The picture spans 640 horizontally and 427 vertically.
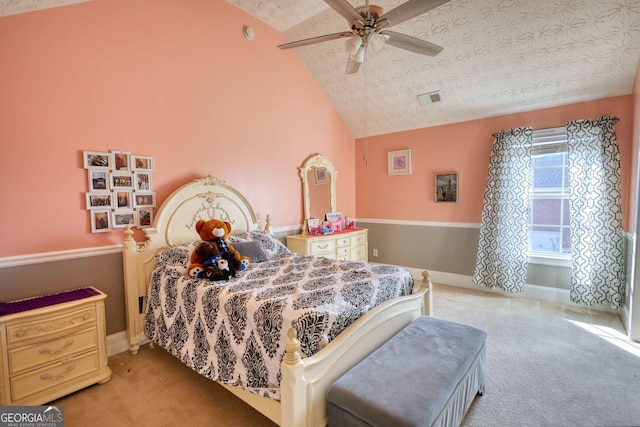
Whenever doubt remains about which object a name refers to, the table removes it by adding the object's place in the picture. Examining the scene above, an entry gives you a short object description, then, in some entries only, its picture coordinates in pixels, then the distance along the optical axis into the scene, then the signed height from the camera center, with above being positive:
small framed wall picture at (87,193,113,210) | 2.50 +0.02
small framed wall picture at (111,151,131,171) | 2.61 +0.36
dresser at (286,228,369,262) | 3.99 -0.65
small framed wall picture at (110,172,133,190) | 2.61 +0.19
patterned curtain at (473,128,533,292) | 3.75 -0.19
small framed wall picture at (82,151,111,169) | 2.46 +0.36
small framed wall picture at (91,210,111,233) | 2.53 -0.15
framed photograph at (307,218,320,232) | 4.33 -0.36
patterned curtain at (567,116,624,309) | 3.21 -0.23
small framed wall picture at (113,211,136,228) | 2.65 -0.14
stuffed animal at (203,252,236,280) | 2.35 -0.55
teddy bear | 2.45 -0.42
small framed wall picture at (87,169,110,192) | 2.50 +0.19
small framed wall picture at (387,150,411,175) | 4.82 +0.54
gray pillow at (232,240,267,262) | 2.89 -0.49
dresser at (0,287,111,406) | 1.90 -0.96
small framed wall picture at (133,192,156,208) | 2.77 +0.02
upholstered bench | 1.36 -0.92
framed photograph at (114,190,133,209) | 2.65 +0.03
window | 3.65 -0.04
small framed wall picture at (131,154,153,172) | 2.73 +0.36
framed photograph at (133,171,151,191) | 2.76 +0.19
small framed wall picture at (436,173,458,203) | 4.38 +0.12
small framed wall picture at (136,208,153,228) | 2.79 -0.14
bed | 1.57 -0.74
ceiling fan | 1.85 +1.13
